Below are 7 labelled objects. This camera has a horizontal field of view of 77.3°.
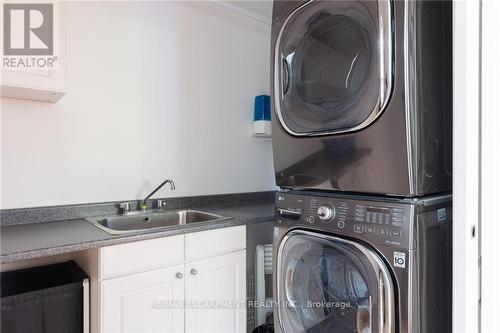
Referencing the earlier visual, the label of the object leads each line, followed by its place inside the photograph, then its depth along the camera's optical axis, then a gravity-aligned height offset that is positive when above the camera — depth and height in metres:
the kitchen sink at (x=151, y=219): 1.86 -0.34
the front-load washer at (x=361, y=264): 1.12 -0.40
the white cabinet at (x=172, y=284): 1.38 -0.58
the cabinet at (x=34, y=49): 1.38 +0.54
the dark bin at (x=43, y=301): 1.26 -0.58
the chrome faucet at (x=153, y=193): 2.00 -0.17
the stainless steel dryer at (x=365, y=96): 1.13 +0.29
